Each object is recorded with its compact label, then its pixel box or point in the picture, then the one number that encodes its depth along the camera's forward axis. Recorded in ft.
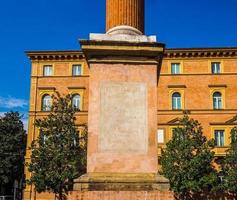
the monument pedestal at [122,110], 29.76
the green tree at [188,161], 115.44
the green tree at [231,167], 119.14
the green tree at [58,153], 106.83
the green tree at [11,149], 175.22
